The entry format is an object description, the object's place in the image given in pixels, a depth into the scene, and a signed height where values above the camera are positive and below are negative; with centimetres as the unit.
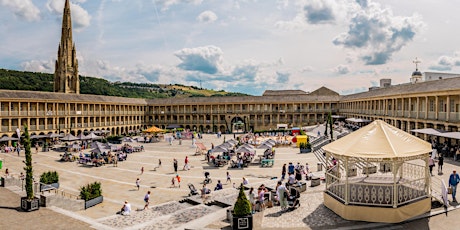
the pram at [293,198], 1358 -360
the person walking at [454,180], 1415 -296
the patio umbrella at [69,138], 4449 -382
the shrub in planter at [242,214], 1131 -357
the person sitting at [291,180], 1636 -344
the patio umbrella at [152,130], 5729 -344
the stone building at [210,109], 3806 +42
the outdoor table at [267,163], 2997 -473
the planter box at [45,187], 1979 -474
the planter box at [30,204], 1617 -467
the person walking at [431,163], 1909 -298
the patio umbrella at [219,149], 3228 -377
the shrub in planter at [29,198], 1619 -441
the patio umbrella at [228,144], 3391 -353
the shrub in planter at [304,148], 3756 -421
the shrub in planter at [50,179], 2231 -473
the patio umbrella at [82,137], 4617 -387
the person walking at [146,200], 1848 -505
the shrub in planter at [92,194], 1906 -498
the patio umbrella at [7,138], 4654 -412
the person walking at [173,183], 2375 -531
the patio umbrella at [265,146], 3378 -362
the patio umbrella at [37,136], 4944 -404
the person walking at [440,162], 2023 -309
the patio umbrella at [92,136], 4659 -373
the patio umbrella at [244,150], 3105 -370
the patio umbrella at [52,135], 4982 -386
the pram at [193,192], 2031 -501
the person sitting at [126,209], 1703 -515
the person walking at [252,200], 1373 -377
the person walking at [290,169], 2295 -405
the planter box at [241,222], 1130 -382
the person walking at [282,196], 1344 -350
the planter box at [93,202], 1891 -541
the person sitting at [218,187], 2128 -493
